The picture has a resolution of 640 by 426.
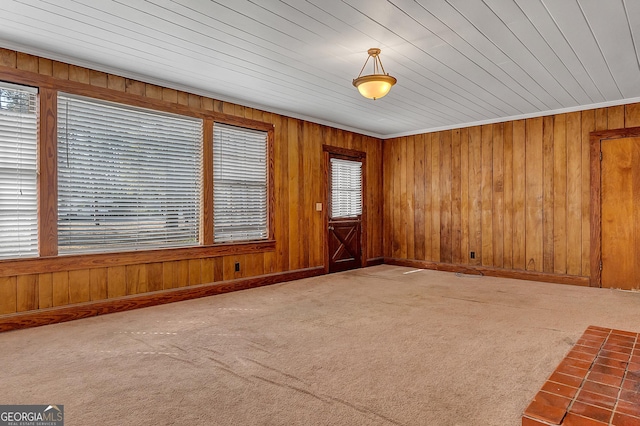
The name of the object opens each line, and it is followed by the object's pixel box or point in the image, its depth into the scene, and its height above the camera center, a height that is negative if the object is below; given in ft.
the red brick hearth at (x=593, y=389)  5.18 -2.85
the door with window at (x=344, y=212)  21.67 -0.11
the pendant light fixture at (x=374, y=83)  11.12 +3.80
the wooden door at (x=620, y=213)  16.52 -0.24
